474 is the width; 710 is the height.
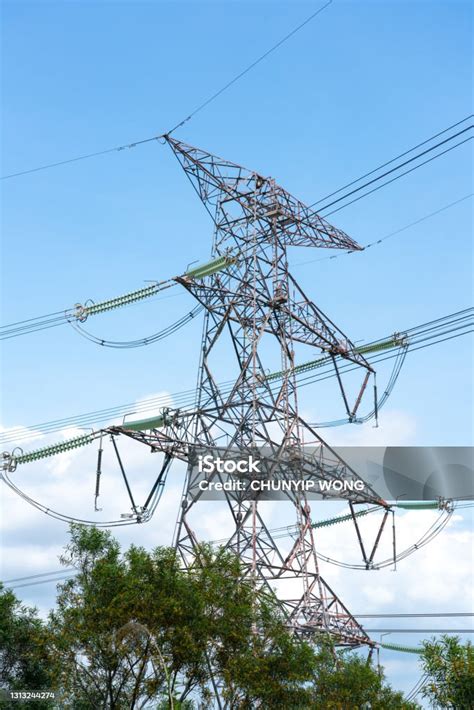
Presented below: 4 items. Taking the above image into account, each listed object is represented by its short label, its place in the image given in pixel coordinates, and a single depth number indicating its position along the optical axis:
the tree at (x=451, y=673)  44.84
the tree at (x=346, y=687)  47.50
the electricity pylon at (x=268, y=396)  50.88
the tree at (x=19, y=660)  63.19
